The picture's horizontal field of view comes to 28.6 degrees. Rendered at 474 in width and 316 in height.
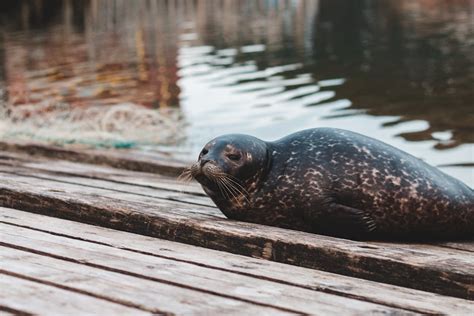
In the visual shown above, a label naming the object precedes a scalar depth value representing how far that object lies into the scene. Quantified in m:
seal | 4.70
